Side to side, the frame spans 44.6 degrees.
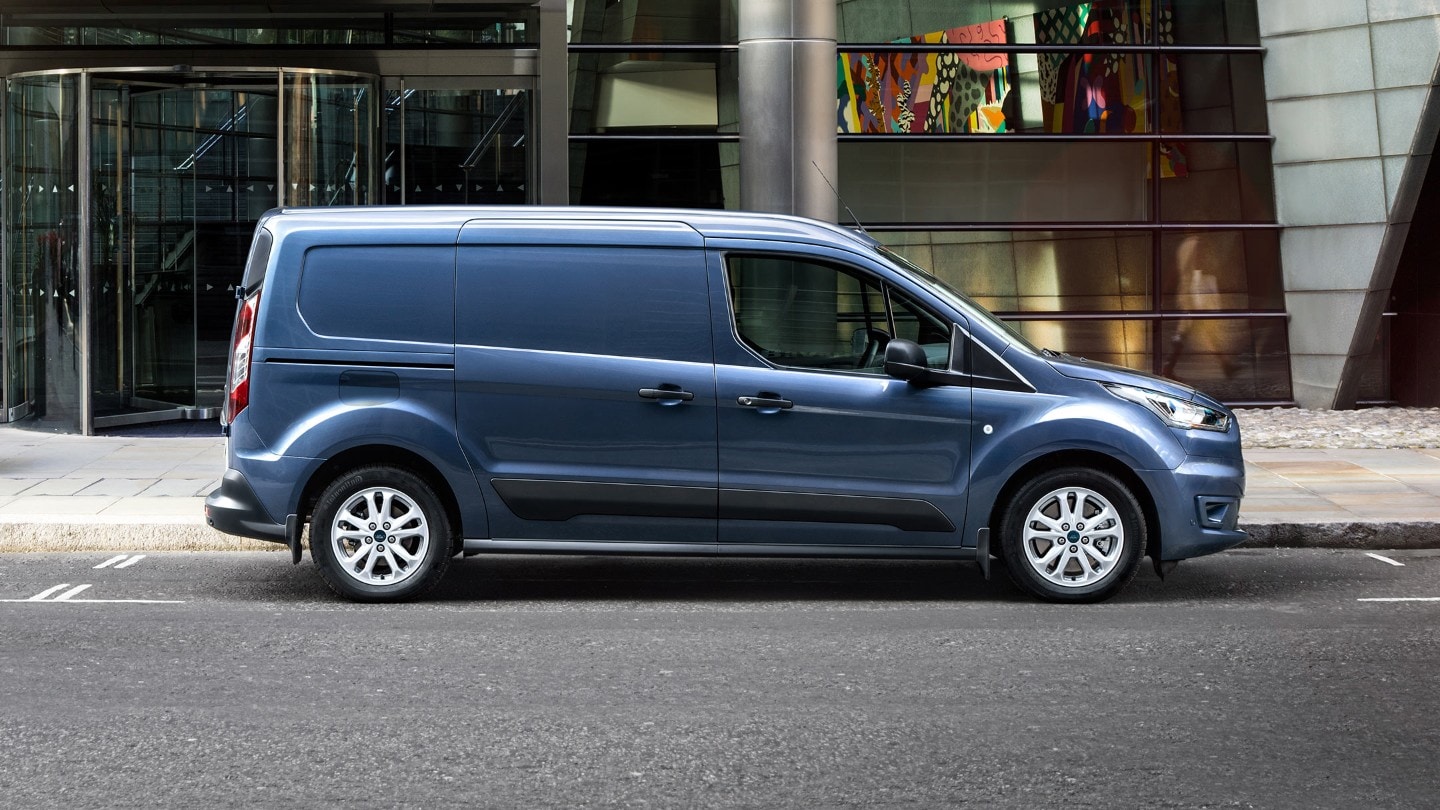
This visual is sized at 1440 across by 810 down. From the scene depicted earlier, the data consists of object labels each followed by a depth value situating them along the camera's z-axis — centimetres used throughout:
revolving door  1462
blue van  787
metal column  1517
